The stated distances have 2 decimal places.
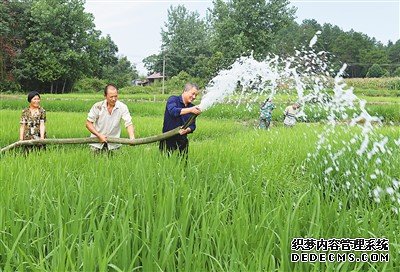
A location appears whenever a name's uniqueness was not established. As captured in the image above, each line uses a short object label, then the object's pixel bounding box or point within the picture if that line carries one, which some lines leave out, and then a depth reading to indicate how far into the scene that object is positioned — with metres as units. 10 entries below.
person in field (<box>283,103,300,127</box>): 9.60
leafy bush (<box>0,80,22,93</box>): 28.53
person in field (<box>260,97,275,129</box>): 9.88
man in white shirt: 4.28
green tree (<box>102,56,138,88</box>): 41.34
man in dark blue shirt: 3.95
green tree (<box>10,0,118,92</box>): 31.28
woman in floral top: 4.96
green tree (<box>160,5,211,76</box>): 45.81
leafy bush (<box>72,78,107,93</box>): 35.31
